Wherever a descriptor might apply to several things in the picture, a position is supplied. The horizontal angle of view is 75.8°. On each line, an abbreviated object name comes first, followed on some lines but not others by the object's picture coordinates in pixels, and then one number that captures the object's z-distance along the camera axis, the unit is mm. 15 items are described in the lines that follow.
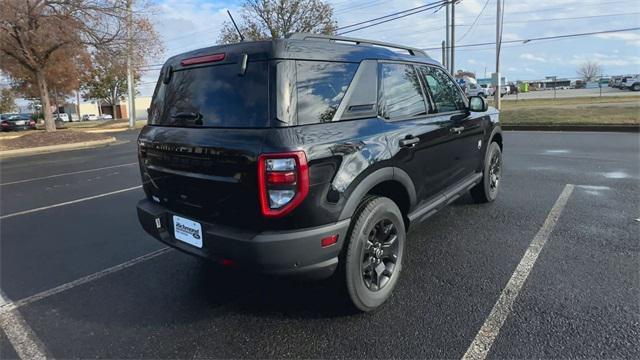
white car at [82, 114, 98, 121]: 69238
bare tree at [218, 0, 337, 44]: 32781
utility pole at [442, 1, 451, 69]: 28819
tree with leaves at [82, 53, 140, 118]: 50075
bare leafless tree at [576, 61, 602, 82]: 86875
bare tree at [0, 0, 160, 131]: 17750
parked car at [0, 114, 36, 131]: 33094
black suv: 2418
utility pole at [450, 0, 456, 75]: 28000
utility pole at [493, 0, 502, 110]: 21797
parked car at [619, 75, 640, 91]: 41969
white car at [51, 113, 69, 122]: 68169
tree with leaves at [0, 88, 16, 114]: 55894
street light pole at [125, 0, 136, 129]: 20562
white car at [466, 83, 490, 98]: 39812
